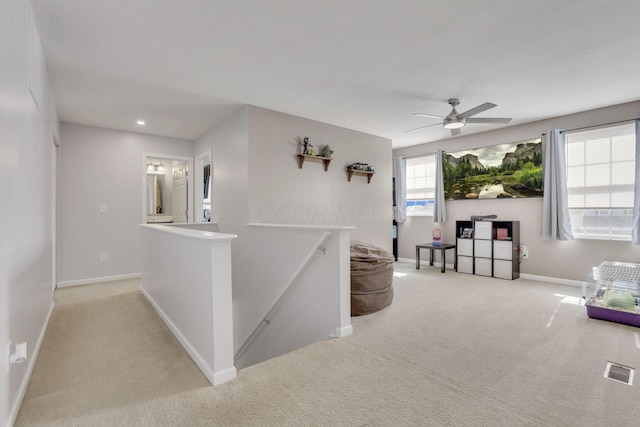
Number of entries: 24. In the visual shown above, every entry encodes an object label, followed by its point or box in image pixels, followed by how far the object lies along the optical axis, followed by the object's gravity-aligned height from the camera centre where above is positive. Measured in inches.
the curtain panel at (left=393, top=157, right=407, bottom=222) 256.2 +17.6
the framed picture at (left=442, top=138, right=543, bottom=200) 186.2 +25.5
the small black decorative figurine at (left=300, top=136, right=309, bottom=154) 172.4 +36.5
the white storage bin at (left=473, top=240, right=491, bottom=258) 194.4 -25.2
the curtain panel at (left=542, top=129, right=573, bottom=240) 171.2 +10.5
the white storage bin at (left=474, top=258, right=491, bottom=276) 195.2 -37.1
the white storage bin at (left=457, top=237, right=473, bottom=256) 204.1 -25.5
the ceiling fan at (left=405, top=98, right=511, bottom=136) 140.6 +42.9
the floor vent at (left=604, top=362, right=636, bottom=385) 77.5 -43.4
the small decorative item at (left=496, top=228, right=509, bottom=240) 188.4 -15.2
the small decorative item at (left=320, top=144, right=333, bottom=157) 183.3 +35.5
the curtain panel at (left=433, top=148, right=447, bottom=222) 228.1 +11.1
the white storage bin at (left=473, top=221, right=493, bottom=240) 193.7 -13.2
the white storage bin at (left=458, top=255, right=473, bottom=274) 204.1 -37.4
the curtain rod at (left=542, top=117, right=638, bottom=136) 153.7 +45.1
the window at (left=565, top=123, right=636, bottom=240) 155.3 +15.4
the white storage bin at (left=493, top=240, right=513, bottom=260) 185.0 -24.7
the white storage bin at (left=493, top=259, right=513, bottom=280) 185.2 -37.0
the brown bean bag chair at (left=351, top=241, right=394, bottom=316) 126.3 -30.6
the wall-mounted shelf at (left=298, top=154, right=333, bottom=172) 172.9 +30.1
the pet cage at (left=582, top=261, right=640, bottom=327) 115.2 -34.3
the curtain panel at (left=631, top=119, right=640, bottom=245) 148.0 +3.1
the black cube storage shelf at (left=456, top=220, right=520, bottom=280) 186.1 -26.0
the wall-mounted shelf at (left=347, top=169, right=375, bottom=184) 200.7 +25.1
